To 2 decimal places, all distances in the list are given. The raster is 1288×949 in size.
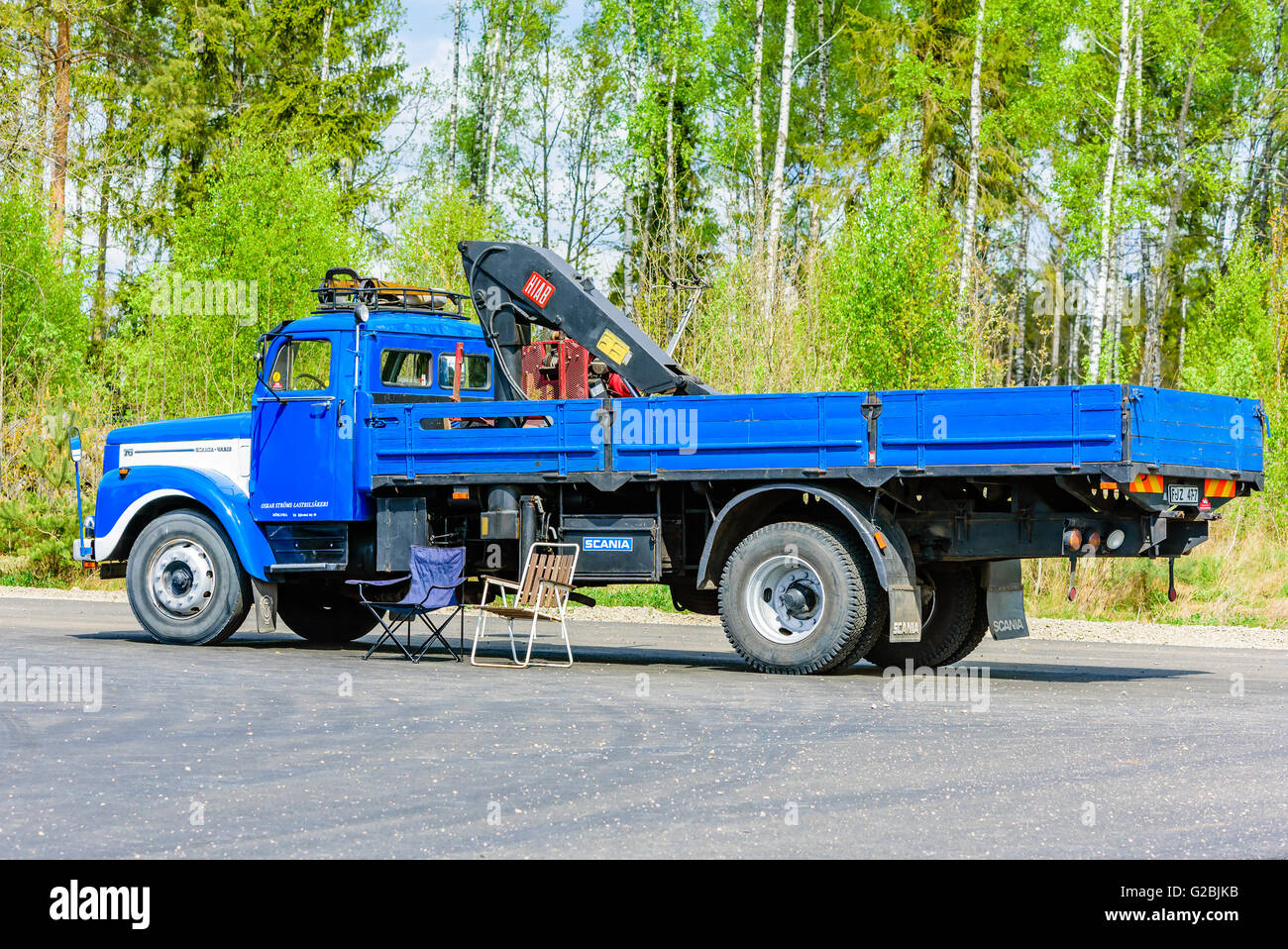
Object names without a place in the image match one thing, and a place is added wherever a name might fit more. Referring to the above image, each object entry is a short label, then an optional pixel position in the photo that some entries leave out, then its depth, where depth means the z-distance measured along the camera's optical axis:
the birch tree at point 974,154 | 34.77
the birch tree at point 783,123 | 31.27
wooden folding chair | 13.30
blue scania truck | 11.70
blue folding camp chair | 13.50
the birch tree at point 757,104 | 34.97
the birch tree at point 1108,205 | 32.47
